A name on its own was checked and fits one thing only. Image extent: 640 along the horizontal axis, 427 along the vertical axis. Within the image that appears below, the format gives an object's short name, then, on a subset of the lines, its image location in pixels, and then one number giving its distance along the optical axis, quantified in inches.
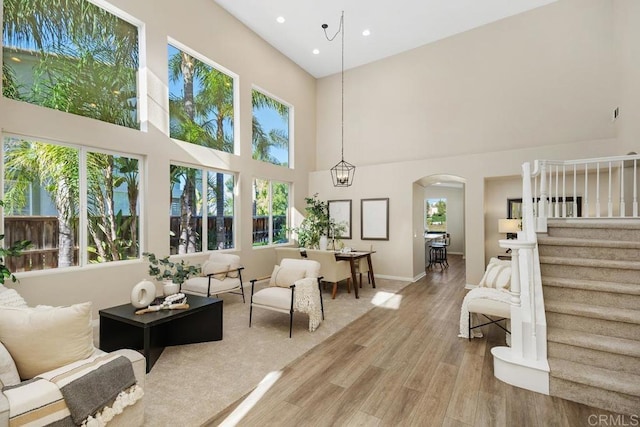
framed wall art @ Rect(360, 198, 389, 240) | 289.7
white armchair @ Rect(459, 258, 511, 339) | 130.3
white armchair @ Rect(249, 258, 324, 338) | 148.3
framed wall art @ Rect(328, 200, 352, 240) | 312.0
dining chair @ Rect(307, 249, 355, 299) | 216.2
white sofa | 60.7
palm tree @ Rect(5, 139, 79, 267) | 145.3
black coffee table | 116.0
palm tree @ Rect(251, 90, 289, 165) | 282.5
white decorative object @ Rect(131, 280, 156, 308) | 123.0
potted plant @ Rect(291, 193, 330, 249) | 258.1
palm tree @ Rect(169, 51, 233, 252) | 219.1
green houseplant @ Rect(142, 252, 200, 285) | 131.3
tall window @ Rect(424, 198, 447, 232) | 495.8
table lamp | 227.9
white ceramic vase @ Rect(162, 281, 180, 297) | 137.5
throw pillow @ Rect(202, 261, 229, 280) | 192.9
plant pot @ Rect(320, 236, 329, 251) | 244.1
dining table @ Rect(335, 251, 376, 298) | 221.4
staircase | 92.0
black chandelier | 232.3
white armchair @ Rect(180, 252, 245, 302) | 181.5
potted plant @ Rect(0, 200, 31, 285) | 114.3
